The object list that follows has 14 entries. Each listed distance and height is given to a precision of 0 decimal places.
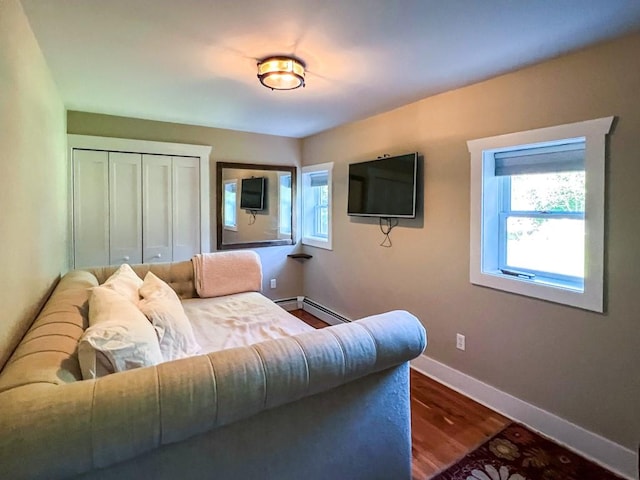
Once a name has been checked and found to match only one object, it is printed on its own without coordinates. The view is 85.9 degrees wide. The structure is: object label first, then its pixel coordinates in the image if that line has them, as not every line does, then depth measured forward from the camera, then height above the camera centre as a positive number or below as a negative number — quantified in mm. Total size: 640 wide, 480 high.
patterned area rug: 1860 -1314
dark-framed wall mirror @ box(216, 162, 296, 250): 4270 +323
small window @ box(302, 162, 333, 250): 4586 +333
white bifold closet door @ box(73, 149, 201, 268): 3498 +223
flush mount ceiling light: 2127 +999
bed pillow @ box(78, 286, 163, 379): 1156 -414
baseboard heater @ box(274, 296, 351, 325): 4265 -1055
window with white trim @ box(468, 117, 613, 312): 1975 +129
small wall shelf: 4720 -360
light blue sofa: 862 -538
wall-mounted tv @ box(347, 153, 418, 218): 3041 +420
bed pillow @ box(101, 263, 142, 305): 1965 -339
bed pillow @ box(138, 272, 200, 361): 1733 -505
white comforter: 2161 -654
